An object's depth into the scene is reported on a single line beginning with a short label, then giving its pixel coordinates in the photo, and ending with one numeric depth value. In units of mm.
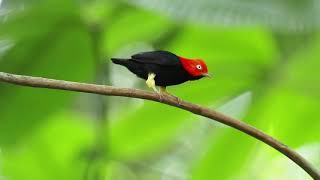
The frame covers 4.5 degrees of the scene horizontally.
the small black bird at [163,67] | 3940
